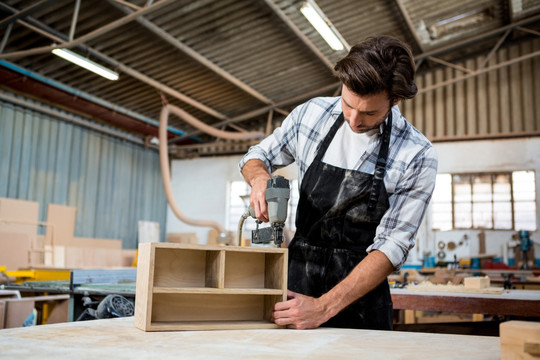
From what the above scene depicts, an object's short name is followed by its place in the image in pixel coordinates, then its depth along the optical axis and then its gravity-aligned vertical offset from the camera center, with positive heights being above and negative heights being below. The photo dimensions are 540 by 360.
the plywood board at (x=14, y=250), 7.52 -0.22
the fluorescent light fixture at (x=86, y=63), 7.07 +2.53
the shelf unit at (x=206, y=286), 1.43 -0.13
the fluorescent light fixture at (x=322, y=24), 6.82 +3.08
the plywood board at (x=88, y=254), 8.54 -0.28
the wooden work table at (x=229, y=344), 1.01 -0.23
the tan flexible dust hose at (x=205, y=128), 8.87 +2.18
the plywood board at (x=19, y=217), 7.77 +0.30
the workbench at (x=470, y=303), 2.40 -0.25
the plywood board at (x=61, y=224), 8.75 +0.24
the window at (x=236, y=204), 11.21 +0.87
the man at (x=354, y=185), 1.55 +0.21
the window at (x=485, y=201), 9.30 +0.93
